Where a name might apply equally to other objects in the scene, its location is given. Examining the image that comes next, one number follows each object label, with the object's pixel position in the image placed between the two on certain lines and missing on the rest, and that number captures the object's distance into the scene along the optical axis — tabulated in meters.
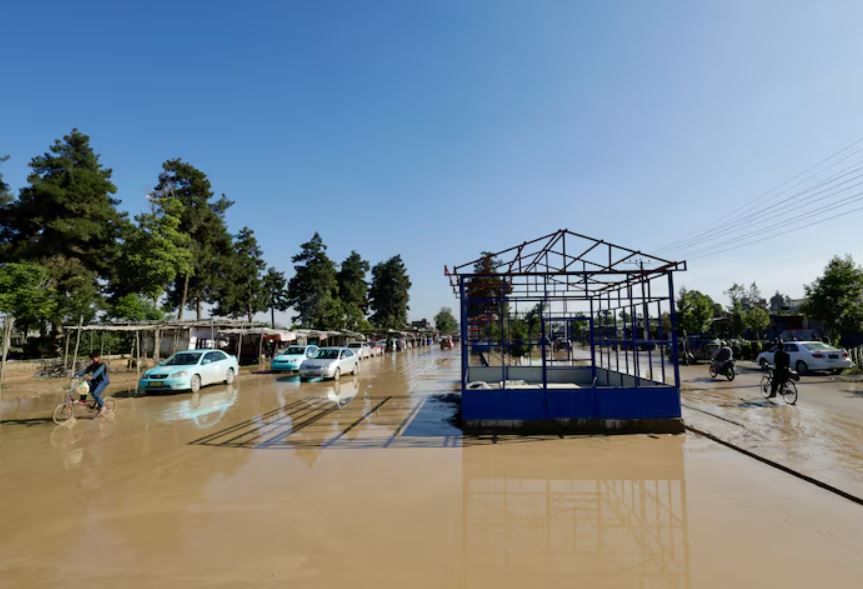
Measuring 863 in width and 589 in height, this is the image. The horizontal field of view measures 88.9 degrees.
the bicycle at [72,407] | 10.48
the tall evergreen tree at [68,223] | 29.47
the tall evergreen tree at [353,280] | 66.12
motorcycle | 17.09
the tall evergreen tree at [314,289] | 49.28
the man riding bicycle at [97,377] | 10.78
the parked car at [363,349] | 35.19
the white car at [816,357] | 17.56
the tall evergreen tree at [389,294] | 78.25
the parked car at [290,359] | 23.61
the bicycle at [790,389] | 11.72
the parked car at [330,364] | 19.55
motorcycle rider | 17.24
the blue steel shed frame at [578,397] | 8.70
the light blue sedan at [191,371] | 14.87
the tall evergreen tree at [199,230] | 37.47
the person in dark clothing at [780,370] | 12.06
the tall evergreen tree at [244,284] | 43.47
